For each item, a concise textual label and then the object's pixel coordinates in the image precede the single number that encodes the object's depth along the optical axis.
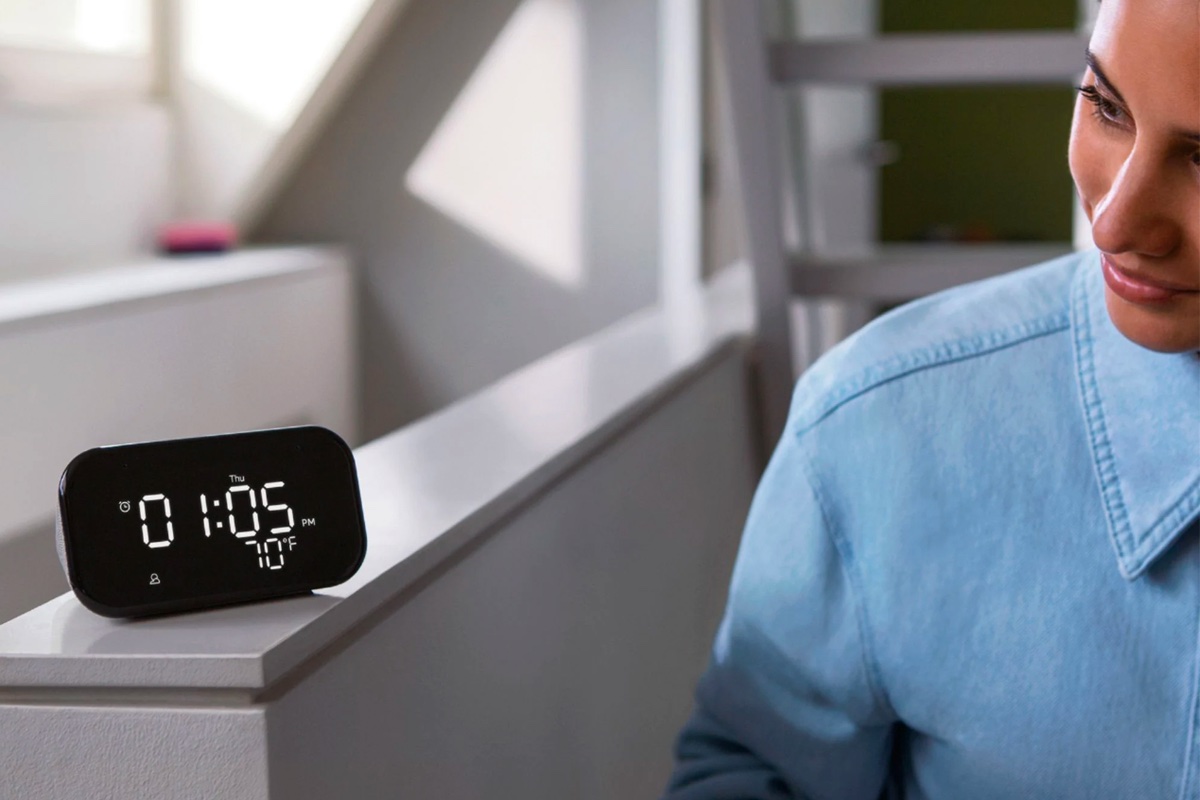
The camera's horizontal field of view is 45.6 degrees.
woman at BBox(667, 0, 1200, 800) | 0.84
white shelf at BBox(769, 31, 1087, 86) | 1.72
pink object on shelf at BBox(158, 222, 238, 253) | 2.98
